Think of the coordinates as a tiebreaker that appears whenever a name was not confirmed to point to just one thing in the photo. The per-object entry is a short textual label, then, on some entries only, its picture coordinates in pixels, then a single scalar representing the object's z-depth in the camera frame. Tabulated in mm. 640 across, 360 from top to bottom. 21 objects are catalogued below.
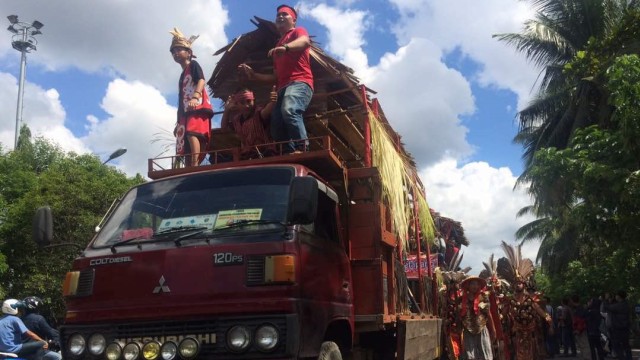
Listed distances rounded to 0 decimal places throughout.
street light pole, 37119
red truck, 3834
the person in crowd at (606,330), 14484
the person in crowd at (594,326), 12625
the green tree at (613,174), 7961
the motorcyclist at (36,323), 8242
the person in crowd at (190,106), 6459
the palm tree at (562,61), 18484
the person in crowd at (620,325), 11766
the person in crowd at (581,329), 13094
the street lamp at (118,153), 17609
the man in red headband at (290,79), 5602
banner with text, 7652
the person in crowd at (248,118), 6070
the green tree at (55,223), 20812
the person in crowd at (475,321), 8172
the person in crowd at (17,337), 7766
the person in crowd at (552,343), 16703
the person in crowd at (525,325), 10242
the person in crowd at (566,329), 16453
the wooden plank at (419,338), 5852
